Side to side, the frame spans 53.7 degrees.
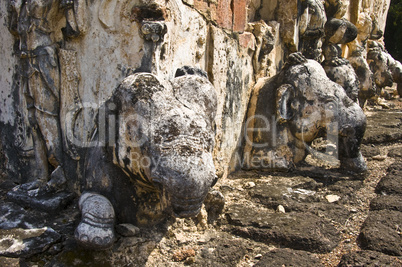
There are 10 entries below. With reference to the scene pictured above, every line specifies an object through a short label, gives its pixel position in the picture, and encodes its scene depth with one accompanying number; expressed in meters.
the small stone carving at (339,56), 4.94
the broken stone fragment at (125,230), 2.33
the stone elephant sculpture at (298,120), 3.72
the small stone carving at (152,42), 2.45
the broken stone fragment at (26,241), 2.11
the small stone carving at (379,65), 7.90
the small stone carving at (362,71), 6.52
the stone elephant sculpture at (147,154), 2.03
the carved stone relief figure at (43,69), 2.53
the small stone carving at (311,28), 4.88
